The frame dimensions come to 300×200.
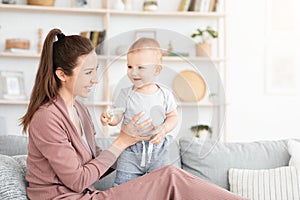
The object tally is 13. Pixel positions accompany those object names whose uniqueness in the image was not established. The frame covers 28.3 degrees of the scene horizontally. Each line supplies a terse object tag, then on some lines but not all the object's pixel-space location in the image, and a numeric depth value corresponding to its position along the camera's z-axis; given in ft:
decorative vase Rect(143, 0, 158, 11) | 16.61
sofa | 9.14
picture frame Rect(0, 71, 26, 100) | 16.03
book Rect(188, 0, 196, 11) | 16.92
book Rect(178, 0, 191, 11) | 16.89
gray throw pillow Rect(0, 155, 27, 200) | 7.27
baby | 6.45
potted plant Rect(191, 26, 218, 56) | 16.69
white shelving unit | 16.34
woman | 7.07
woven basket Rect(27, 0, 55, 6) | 16.03
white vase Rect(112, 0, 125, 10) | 16.44
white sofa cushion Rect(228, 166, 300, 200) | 8.86
